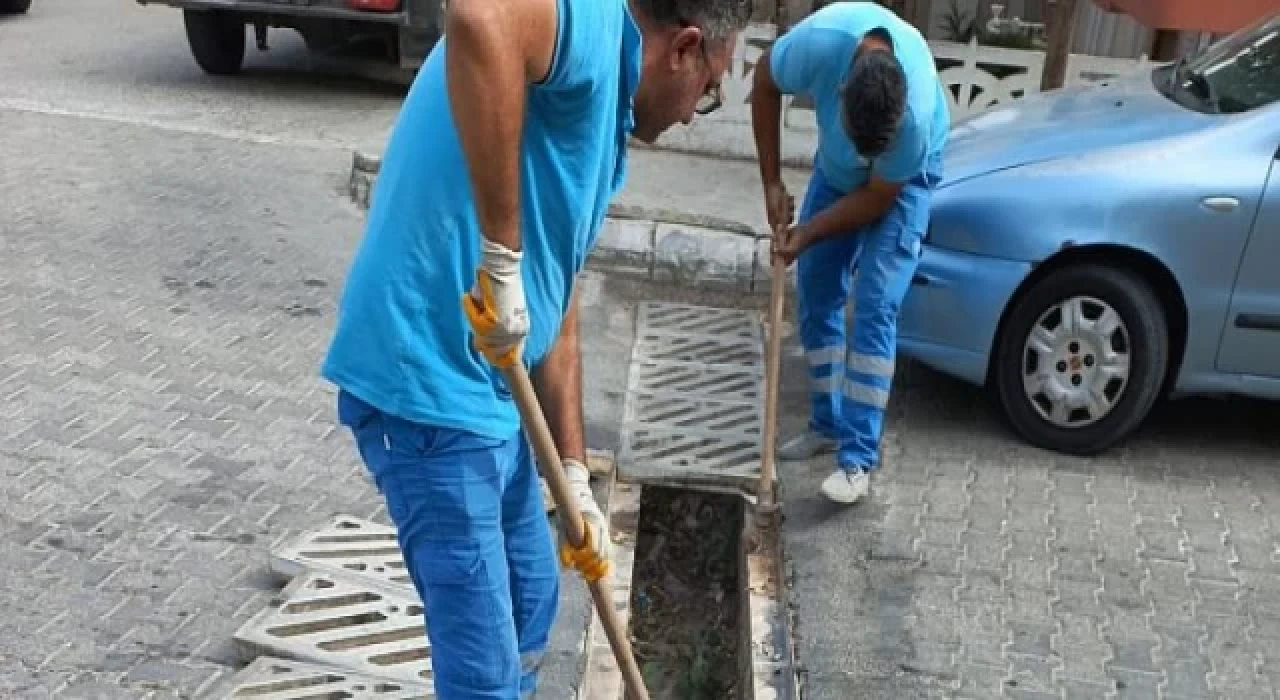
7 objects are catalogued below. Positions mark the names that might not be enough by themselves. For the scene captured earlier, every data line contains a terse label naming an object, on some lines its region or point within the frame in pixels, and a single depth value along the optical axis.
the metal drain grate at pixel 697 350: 5.73
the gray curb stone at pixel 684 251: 6.51
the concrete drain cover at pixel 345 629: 3.40
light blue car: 4.63
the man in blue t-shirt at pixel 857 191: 4.28
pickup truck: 8.64
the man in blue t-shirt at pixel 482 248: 2.00
